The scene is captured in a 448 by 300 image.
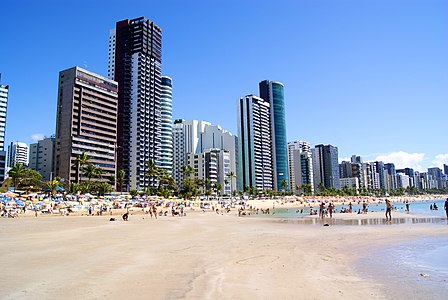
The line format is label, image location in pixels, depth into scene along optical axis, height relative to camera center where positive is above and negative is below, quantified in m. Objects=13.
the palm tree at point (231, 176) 167.57 +7.48
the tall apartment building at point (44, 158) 138.88 +15.76
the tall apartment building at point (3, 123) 127.25 +30.31
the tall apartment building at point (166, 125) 160.88 +33.11
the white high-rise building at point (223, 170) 180.50 +11.55
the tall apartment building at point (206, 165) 176.62 +14.03
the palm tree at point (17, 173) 95.12 +6.23
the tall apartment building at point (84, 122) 121.19 +27.07
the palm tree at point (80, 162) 108.46 +10.75
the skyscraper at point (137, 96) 143.75 +43.22
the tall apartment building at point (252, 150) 196.25 +24.02
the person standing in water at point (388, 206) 35.81 -1.99
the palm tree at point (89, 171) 105.67 +7.25
